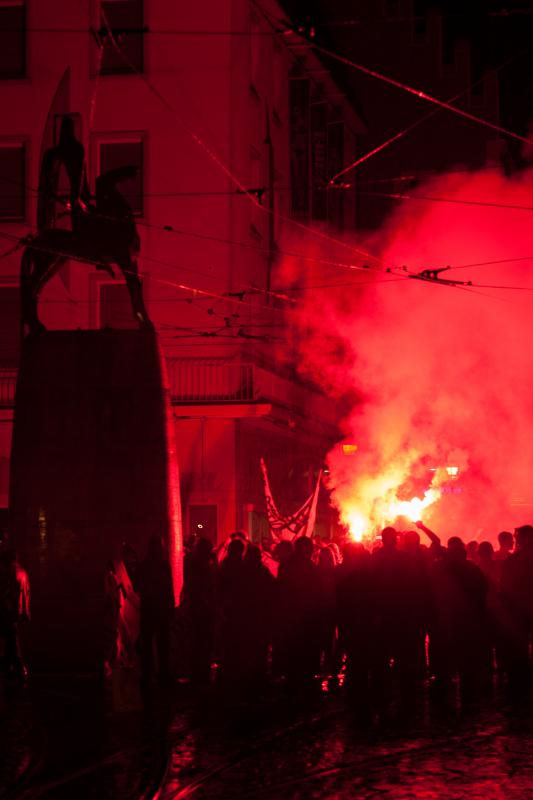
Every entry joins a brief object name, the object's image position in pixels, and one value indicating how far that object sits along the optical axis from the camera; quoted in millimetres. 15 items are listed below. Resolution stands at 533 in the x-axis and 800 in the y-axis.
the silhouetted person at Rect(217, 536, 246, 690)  13859
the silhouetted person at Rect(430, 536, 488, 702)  14453
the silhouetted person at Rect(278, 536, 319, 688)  14703
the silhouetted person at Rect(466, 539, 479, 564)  18016
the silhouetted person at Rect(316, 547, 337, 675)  14977
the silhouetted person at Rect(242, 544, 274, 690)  13789
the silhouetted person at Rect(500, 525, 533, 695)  14969
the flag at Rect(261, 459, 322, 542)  23234
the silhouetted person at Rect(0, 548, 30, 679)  14312
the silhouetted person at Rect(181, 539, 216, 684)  15281
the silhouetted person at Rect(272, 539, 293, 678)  14688
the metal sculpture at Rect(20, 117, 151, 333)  16406
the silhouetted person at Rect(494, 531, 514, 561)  17828
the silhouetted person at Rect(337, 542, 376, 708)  14039
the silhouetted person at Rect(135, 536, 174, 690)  14125
